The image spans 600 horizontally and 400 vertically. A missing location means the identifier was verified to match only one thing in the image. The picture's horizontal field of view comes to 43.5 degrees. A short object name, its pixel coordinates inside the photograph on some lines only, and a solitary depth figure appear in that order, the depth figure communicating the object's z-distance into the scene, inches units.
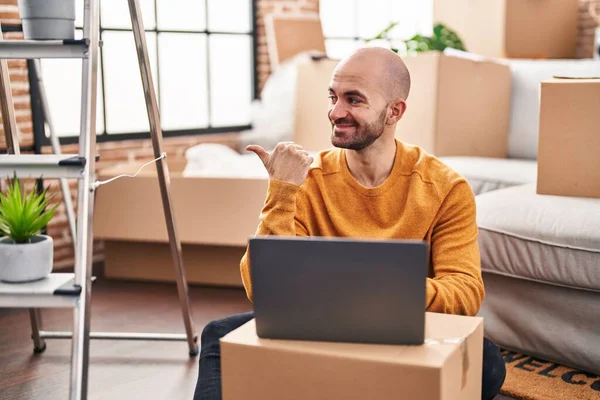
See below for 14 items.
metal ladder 57.4
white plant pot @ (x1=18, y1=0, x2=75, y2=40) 69.2
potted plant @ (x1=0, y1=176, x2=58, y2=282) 62.5
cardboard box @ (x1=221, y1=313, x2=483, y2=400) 41.9
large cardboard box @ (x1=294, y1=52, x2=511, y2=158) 125.0
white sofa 82.0
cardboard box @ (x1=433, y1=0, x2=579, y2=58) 167.2
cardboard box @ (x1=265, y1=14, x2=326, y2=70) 164.2
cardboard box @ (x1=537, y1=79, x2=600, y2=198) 90.0
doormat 78.1
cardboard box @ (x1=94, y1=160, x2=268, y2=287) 119.0
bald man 60.3
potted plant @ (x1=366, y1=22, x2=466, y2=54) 164.6
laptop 41.8
